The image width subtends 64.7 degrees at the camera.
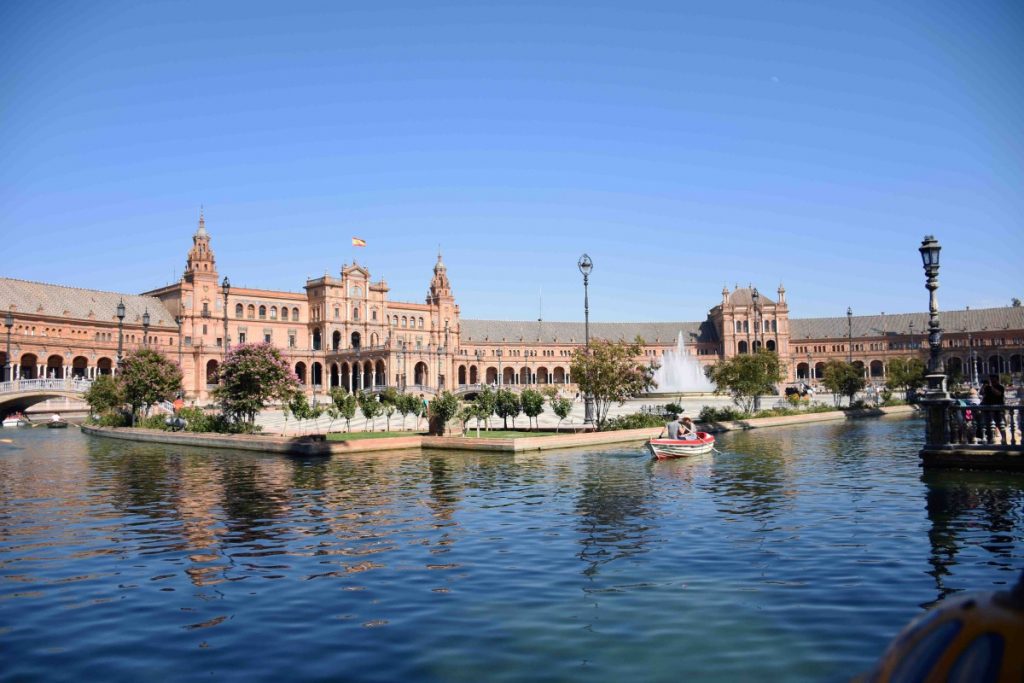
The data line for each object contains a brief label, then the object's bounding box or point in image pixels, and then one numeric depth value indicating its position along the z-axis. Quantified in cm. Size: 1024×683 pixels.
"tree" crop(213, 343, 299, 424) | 3628
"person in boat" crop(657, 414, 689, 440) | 2686
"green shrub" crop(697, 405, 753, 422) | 4244
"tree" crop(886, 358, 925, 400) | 7119
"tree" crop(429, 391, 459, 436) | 3438
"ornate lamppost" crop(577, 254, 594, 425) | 3612
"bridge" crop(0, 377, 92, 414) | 5841
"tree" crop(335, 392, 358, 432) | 4012
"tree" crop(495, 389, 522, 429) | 3822
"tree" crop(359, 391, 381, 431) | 3973
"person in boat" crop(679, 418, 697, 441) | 2700
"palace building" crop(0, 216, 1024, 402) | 9212
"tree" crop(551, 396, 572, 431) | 3738
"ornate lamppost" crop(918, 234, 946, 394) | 2006
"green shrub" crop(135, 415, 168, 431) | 4256
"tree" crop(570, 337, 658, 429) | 3700
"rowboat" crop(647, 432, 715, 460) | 2628
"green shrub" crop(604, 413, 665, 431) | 3681
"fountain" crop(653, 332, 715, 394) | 9988
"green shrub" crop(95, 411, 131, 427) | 4616
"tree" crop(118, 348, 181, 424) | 4388
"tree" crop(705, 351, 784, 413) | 5128
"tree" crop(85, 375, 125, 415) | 4894
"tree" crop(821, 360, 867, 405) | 6269
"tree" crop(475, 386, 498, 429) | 3619
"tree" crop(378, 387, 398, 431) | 4169
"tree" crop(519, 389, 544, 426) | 3747
